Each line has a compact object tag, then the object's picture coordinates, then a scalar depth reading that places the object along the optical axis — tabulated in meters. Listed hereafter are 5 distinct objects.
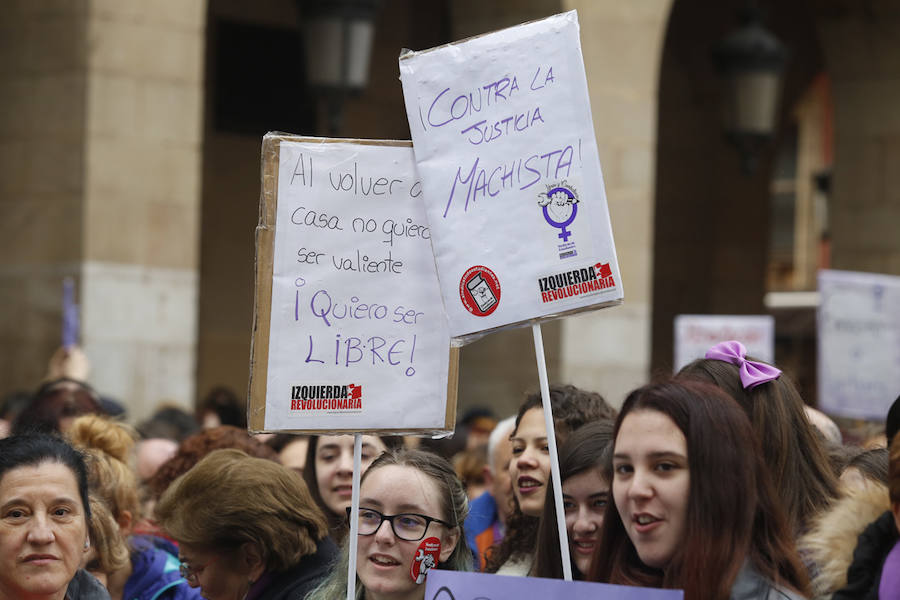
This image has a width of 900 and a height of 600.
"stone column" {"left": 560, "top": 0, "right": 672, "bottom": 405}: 13.09
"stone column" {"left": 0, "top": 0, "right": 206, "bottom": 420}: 10.86
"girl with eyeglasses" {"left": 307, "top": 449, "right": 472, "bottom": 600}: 4.41
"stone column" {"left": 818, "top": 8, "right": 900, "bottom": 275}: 15.69
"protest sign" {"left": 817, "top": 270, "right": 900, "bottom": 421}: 9.93
